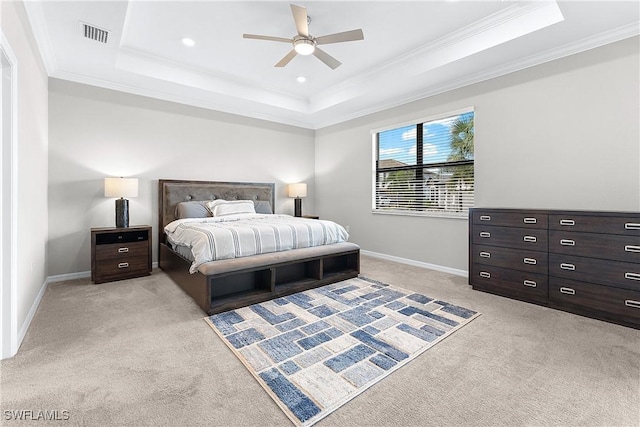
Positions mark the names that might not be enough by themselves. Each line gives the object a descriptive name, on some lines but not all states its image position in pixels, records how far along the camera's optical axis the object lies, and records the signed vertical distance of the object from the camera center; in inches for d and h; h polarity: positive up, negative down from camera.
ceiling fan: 98.4 +65.5
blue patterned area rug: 63.5 -37.1
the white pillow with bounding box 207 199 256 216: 171.6 +3.7
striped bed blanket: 109.2 -9.5
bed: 106.3 -23.5
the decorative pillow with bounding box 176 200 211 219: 167.9 +1.9
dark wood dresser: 93.5 -17.2
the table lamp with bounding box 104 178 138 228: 143.7 +10.7
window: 155.6 +27.3
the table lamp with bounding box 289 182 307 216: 221.8 +15.3
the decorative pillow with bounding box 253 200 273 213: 200.7 +4.9
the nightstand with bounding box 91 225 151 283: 137.2 -19.6
